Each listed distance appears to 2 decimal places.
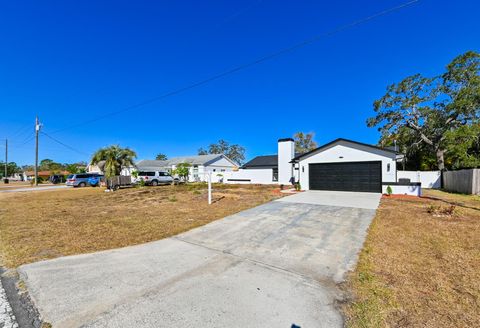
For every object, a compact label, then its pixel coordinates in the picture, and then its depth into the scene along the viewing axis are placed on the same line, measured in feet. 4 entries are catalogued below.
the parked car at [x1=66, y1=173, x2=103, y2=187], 82.02
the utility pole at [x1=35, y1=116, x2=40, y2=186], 92.43
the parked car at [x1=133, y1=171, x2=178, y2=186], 77.92
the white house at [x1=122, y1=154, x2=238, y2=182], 112.57
